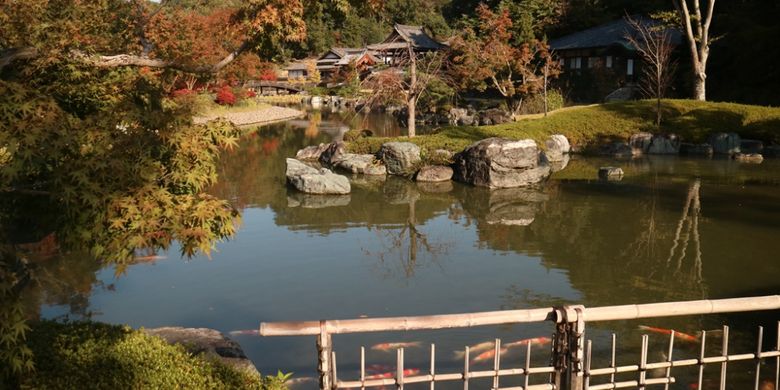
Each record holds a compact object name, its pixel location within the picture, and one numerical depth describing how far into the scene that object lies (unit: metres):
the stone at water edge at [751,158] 24.09
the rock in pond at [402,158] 22.34
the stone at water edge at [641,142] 27.44
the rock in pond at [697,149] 26.62
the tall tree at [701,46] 30.70
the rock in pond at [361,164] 22.80
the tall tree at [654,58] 30.85
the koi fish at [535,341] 8.41
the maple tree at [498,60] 36.25
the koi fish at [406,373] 7.44
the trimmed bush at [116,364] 5.09
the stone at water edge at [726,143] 26.22
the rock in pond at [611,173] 21.38
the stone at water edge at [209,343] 6.74
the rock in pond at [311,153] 25.97
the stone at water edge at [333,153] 24.65
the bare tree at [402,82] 25.50
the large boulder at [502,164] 20.16
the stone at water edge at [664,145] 27.25
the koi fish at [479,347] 8.20
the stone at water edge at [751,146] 25.89
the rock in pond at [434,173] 21.44
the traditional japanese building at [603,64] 38.25
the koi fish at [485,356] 7.90
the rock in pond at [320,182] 19.11
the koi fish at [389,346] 8.30
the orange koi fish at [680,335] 8.52
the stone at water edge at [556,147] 25.84
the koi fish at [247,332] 8.96
